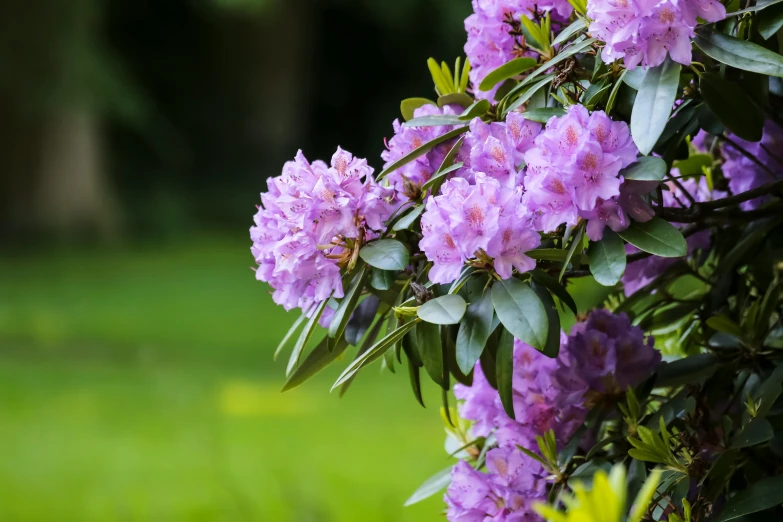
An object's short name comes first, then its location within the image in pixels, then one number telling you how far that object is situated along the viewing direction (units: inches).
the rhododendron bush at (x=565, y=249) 116.1
